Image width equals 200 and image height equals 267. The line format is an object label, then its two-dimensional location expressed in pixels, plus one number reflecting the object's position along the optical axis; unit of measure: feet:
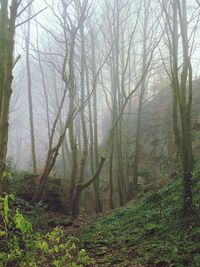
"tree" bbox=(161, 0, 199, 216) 15.35
